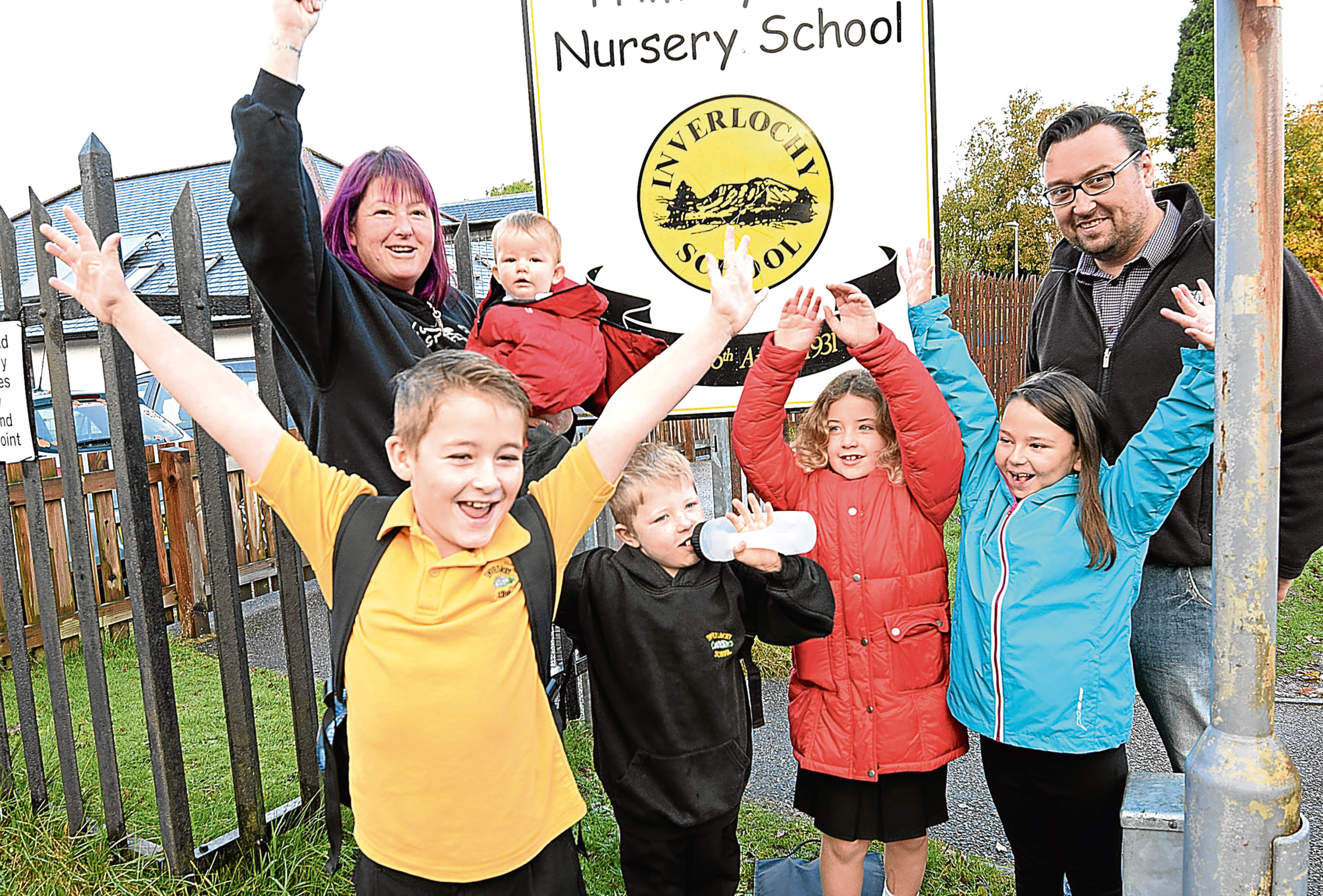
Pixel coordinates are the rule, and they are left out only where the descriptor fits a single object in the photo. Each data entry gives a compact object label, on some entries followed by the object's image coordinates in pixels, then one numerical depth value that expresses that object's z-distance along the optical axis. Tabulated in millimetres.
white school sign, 2844
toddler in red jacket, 2479
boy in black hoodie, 2271
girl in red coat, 2369
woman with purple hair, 1882
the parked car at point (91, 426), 7117
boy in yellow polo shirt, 1752
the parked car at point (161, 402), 9656
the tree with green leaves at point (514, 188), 59812
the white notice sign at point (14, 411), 3117
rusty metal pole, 1365
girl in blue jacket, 2223
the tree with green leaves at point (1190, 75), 24078
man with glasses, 2395
